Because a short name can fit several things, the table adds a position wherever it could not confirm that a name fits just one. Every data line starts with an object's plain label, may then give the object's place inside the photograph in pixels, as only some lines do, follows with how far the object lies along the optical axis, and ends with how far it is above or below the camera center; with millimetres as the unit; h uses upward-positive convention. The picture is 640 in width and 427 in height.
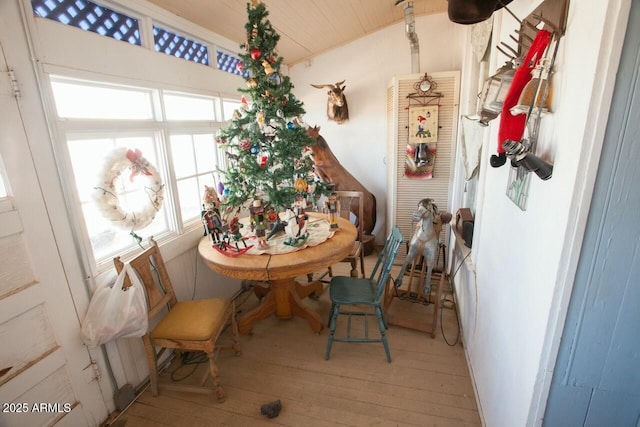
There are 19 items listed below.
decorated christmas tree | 2340 +60
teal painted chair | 2066 -1059
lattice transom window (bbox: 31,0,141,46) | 1480 +693
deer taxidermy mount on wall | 3670 +449
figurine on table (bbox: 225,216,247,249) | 2246 -655
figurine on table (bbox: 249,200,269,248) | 2223 -569
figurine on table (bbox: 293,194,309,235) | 2501 -545
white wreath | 1680 -244
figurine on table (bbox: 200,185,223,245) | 2229 -516
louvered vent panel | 3053 -146
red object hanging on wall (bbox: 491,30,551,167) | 1045 +149
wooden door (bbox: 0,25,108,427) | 1312 -698
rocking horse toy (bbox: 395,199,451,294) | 2414 -796
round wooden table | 1967 -797
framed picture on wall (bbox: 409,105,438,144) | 3100 +150
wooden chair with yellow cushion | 1800 -1072
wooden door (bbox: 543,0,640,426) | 789 -473
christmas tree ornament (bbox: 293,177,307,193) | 2508 -345
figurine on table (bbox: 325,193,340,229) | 2549 -572
